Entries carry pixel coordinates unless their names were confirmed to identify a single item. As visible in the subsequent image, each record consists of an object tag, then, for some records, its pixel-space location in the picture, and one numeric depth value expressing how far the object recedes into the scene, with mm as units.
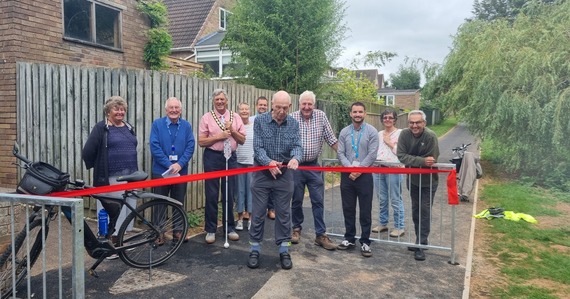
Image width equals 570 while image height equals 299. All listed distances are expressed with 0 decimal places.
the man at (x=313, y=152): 5254
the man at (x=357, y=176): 5188
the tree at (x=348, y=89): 14398
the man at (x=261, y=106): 6336
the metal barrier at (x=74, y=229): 2469
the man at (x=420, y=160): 5128
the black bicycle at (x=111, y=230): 3443
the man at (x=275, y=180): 4633
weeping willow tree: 10617
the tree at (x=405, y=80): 63188
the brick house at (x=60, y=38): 7000
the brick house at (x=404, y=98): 54219
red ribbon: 4098
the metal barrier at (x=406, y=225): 5145
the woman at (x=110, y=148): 4602
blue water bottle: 4230
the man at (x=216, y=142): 5355
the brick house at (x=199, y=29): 21609
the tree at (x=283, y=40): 11977
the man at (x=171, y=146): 5082
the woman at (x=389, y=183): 5871
